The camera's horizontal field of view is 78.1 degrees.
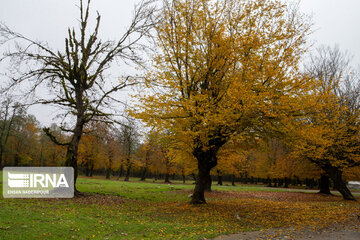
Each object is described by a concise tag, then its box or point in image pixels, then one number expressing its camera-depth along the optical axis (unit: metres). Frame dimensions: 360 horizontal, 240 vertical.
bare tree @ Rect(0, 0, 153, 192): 13.39
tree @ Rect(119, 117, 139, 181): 41.72
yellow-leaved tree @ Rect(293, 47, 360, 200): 18.59
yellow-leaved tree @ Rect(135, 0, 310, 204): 10.31
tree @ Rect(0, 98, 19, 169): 38.25
